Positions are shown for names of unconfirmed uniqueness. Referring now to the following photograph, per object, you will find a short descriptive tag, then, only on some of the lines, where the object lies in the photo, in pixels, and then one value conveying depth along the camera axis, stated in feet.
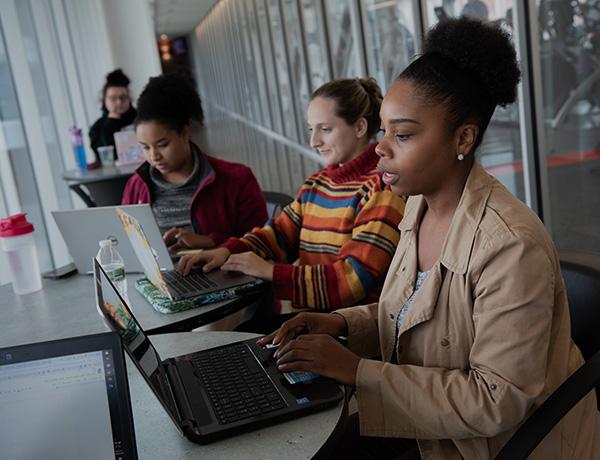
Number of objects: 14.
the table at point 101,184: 13.17
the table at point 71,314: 5.16
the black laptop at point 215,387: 3.22
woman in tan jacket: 3.44
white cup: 15.52
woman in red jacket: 8.02
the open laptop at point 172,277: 5.47
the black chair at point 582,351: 3.43
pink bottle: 6.02
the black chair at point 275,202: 8.46
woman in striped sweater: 5.81
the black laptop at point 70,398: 2.82
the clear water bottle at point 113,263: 5.83
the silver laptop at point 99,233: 5.99
